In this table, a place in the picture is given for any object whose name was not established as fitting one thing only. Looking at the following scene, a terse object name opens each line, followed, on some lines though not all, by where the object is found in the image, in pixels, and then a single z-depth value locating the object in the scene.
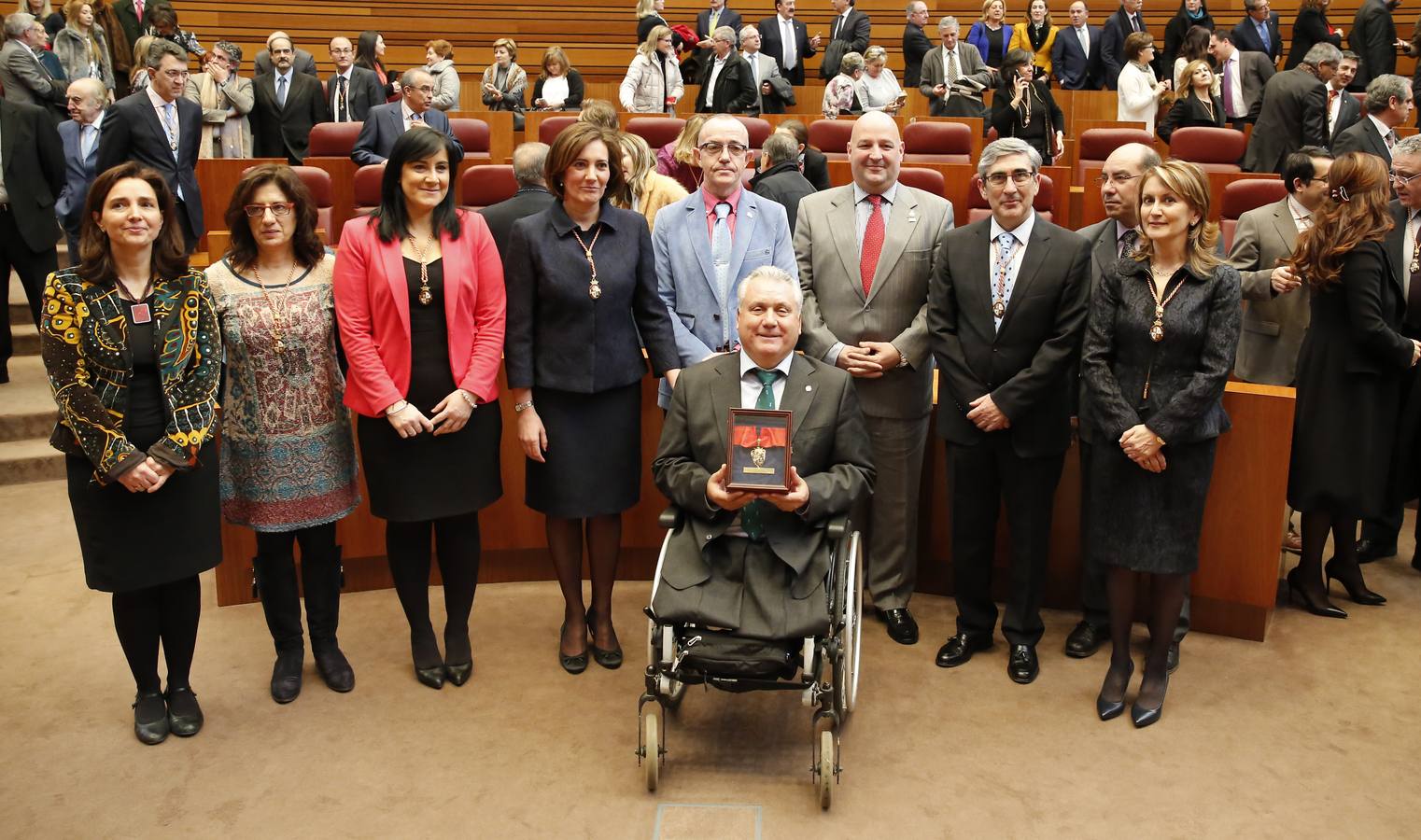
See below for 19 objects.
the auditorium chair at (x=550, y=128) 6.95
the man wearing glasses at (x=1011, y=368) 3.05
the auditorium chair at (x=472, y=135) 7.10
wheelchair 2.59
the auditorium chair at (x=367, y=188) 5.93
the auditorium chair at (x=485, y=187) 5.41
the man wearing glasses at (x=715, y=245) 3.27
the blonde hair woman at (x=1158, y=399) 2.82
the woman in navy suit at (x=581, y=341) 3.07
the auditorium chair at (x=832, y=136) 7.03
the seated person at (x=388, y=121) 6.38
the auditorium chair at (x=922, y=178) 5.52
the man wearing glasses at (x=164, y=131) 5.21
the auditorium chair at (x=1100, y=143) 6.85
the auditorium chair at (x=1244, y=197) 5.00
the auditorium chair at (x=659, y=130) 6.77
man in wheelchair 2.66
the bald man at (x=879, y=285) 3.27
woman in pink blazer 2.91
